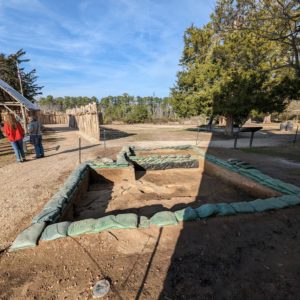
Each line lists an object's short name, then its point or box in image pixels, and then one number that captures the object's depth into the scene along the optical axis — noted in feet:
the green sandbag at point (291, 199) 10.06
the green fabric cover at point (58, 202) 10.16
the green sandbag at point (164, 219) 8.57
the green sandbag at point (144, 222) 8.45
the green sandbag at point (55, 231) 7.77
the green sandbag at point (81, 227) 8.00
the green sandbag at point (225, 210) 9.18
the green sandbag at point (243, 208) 9.42
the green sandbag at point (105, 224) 8.22
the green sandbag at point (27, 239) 7.51
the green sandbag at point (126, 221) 8.37
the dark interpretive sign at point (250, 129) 30.02
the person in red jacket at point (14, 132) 20.01
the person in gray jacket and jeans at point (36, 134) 22.57
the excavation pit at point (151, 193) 8.48
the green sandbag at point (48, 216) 8.90
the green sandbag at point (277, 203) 9.87
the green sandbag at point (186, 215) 8.80
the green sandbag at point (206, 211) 9.02
